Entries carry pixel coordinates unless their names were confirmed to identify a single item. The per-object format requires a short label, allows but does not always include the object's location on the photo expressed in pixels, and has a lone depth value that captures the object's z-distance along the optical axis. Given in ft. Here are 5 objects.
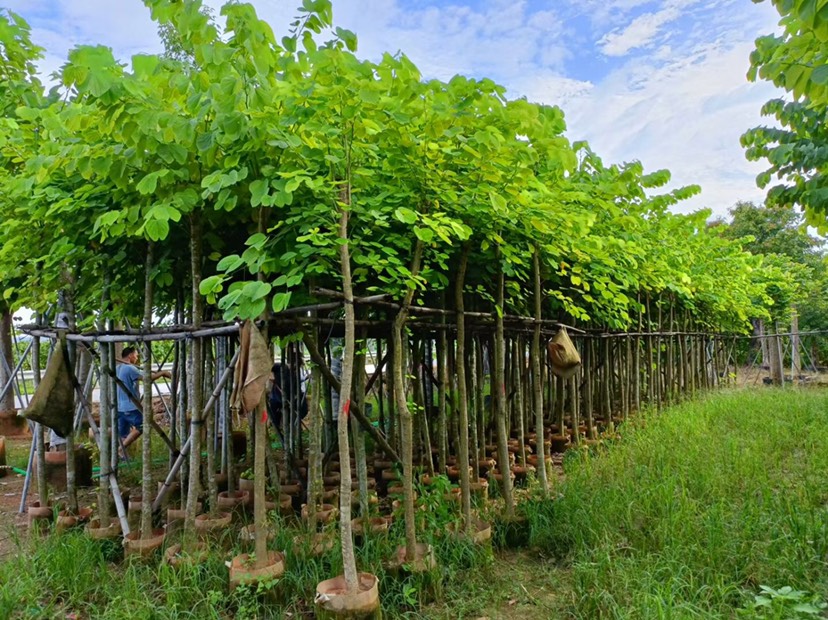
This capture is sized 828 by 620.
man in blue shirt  20.85
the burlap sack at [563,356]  15.98
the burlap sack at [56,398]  12.53
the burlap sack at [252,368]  9.51
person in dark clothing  16.55
